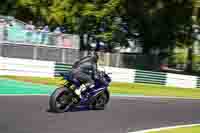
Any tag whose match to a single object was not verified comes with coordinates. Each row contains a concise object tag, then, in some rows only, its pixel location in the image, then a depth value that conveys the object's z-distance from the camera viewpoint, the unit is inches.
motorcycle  473.1
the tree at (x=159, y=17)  1379.2
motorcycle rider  488.7
